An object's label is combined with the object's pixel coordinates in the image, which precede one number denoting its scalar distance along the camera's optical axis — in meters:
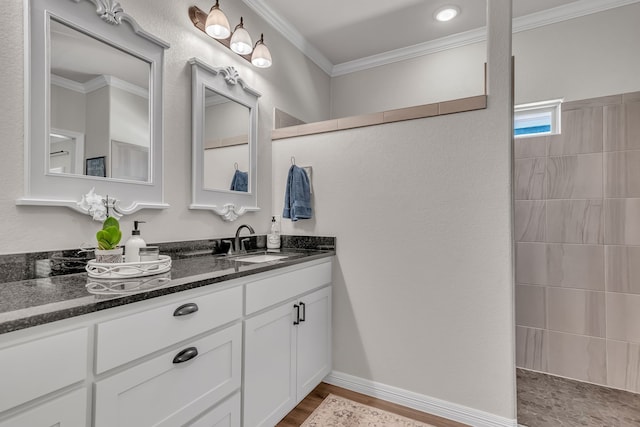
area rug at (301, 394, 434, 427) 1.75
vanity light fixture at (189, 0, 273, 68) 1.78
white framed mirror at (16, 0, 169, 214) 1.21
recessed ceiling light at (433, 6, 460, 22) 2.44
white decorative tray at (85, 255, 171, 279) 1.10
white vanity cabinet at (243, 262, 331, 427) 1.45
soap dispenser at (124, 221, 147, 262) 1.28
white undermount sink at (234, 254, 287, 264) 1.91
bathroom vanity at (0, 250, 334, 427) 0.76
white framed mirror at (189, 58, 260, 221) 1.84
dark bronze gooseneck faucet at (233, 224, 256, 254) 2.04
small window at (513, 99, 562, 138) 2.44
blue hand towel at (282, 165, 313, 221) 2.17
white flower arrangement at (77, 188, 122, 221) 1.33
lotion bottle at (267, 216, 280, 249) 2.30
